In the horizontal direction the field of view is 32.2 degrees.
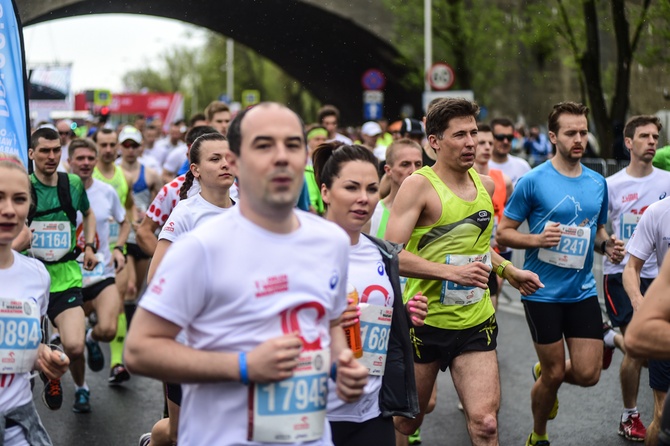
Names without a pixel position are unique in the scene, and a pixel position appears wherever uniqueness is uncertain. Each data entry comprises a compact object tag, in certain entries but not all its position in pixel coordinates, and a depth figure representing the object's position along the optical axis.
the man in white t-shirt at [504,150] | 11.74
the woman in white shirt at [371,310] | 4.85
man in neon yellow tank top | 5.96
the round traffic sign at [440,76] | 21.48
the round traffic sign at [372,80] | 24.50
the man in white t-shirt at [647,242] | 6.14
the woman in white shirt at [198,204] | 5.84
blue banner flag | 7.01
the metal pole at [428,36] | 28.59
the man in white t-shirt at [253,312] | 3.37
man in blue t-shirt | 6.96
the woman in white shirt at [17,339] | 4.45
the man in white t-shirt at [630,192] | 8.52
